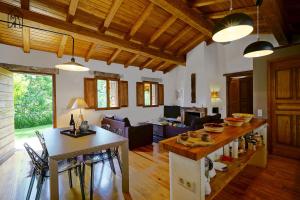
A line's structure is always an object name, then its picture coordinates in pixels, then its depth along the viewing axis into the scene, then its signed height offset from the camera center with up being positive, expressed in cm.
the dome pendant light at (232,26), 144 +72
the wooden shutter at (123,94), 598 +21
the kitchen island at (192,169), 125 -63
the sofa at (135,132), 408 -91
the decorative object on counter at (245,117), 233 -29
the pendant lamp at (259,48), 215 +72
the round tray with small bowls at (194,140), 135 -39
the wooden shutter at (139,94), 654 +23
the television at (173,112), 698 -60
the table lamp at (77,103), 448 -10
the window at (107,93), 555 +24
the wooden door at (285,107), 313 -19
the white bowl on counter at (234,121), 213 -33
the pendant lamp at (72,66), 231 +53
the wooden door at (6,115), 329 -35
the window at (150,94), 698 +24
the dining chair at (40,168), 184 -87
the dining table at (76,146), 161 -58
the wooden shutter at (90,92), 512 +26
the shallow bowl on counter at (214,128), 179 -35
